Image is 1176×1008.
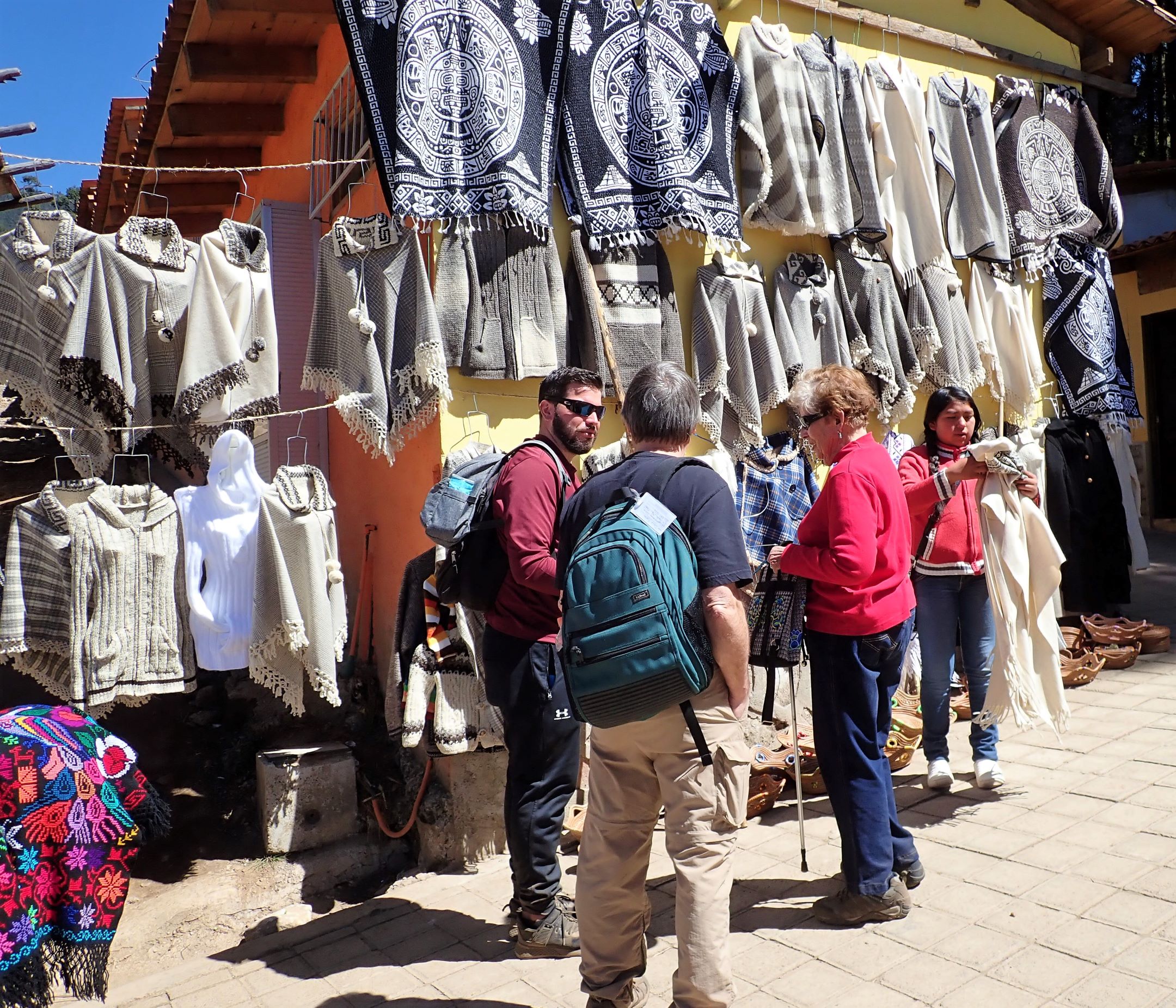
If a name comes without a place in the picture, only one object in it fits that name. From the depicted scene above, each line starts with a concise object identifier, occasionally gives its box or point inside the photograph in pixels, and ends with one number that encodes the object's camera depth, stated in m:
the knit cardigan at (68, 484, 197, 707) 3.56
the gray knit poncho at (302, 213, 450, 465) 4.05
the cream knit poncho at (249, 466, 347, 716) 3.82
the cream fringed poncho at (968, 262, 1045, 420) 6.29
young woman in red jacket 4.16
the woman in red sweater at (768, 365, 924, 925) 3.07
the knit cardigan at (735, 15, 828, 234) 5.18
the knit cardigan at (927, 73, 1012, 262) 6.09
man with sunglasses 3.10
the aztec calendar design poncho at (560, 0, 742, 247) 4.58
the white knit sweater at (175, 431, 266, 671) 3.78
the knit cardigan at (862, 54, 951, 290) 5.73
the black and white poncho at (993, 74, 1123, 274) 6.42
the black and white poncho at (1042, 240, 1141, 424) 6.71
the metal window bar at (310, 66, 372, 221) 5.09
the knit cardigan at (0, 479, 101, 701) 3.50
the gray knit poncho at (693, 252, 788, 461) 4.92
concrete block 4.27
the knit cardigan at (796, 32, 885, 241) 5.50
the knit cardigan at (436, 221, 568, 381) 4.22
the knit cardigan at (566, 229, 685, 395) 4.51
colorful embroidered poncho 2.40
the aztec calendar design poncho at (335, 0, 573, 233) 4.05
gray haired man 2.42
